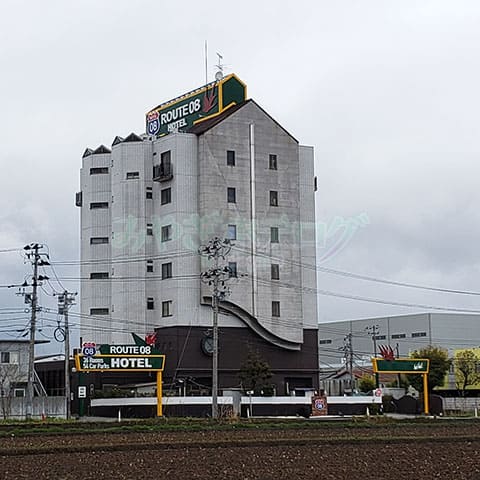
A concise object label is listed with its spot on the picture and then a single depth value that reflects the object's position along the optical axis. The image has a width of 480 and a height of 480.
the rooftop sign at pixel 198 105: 94.69
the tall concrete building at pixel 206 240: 86.69
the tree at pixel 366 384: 105.44
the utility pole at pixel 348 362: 98.94
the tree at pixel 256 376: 79.50
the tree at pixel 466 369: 100.56
